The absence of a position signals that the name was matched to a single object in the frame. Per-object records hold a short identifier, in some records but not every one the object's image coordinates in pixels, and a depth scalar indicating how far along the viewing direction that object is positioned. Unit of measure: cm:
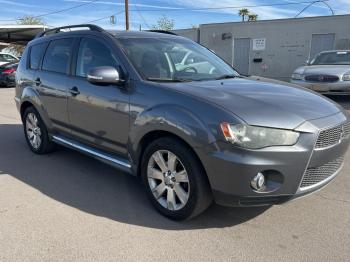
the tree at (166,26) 4990
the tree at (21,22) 5808
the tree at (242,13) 6359
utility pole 2750
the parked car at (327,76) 1016
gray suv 297
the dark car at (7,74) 1770
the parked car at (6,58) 1961
